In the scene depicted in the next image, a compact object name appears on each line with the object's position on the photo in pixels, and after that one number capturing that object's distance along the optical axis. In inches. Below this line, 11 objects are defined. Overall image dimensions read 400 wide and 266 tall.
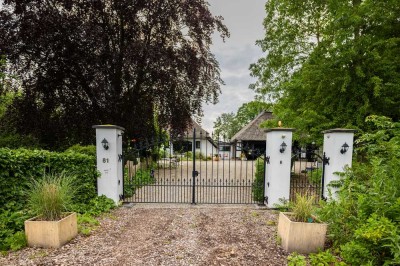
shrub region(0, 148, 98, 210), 154.6
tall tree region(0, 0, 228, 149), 318.3
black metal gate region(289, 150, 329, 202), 241.1
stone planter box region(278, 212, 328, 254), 145.3
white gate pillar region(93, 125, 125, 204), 235.3
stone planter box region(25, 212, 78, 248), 146.5
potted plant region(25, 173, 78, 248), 146.9
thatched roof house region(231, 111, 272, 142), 908.3
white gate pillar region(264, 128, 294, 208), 235.8
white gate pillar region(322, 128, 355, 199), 229.8
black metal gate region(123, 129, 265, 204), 273.6
